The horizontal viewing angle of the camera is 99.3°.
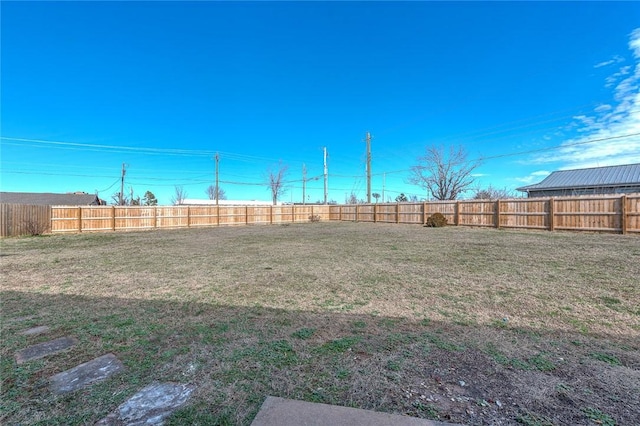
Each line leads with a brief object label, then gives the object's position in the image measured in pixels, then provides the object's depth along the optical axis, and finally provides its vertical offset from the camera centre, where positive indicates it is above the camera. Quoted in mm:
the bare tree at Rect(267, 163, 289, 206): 37469 +3830
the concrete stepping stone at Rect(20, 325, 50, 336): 2552 -1125
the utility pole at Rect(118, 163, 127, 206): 30059 +3748
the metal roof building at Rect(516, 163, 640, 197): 17984 +1938
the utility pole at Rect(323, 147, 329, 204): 25916 +3170
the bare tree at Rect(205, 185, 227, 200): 50312 +3569
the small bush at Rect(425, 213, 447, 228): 15383 -610
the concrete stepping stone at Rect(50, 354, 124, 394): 1766 -1125
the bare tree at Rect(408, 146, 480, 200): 24875 +3196
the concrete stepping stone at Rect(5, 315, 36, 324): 2845 -1128
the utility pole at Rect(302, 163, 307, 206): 36344 +4473
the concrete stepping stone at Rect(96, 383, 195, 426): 1442 -1109
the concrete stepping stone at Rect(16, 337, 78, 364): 2131 -1124
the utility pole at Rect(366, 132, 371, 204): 21625 +3427
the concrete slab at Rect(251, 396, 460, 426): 1386 -1086
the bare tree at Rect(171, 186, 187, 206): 49062 +2625
